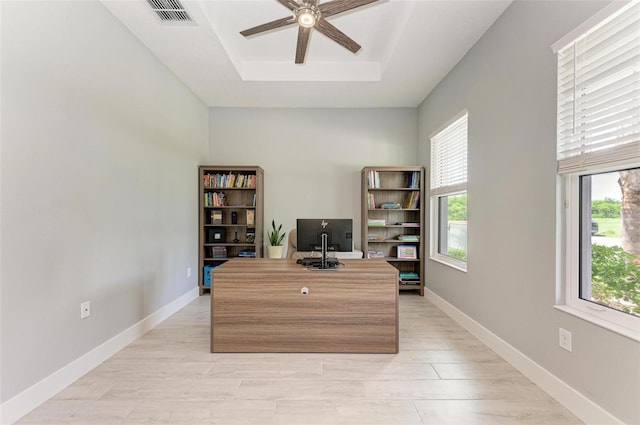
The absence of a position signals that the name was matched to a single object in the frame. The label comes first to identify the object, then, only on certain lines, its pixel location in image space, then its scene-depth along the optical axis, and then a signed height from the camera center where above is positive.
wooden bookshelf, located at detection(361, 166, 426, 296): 4.19 -0.06
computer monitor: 2.67 -0.19
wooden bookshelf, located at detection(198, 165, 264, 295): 4.14 -0.05
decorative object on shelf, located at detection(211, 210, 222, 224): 4.23 -0.05
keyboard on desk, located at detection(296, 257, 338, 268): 2.60 -0.44
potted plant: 4.21 -0.40
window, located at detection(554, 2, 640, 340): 1.47 +0.28
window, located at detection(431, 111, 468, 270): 3.22 +0.26
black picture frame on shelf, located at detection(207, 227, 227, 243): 4.29 -0.32
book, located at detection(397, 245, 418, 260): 4.25 -0.55
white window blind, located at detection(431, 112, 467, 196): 3.18 +0.69
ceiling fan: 1.97 +1.41
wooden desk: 2.40 -0.81
